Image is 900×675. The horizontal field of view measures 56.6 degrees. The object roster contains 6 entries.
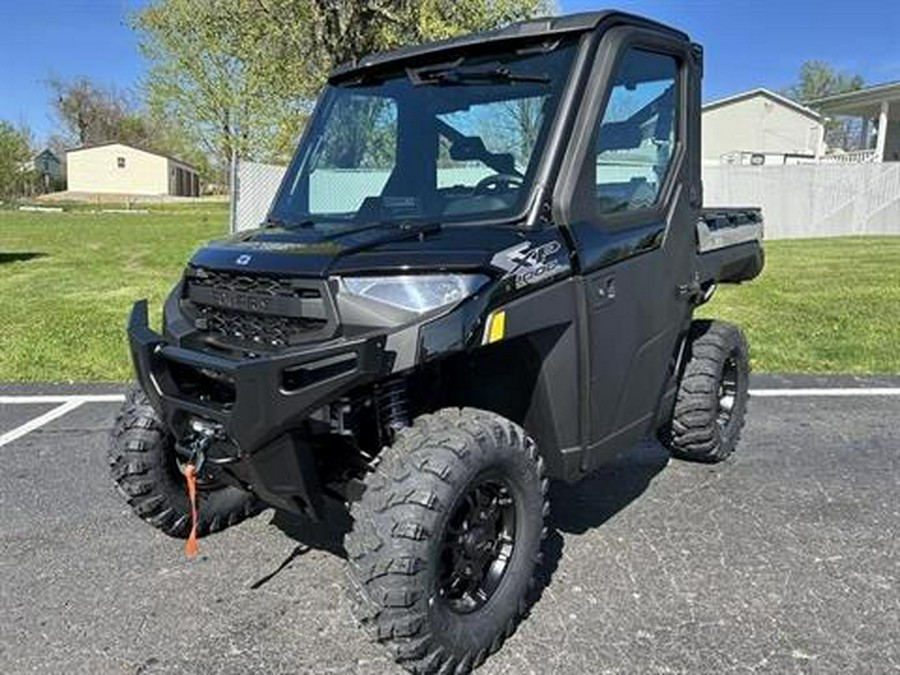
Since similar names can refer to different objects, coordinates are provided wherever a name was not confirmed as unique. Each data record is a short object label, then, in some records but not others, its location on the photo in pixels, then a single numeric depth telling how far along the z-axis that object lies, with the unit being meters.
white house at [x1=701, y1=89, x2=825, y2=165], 40.19
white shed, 76.31
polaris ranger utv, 2.71
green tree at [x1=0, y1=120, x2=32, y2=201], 58.34
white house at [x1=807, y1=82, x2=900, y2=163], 28.52
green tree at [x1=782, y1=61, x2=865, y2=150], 74.75
